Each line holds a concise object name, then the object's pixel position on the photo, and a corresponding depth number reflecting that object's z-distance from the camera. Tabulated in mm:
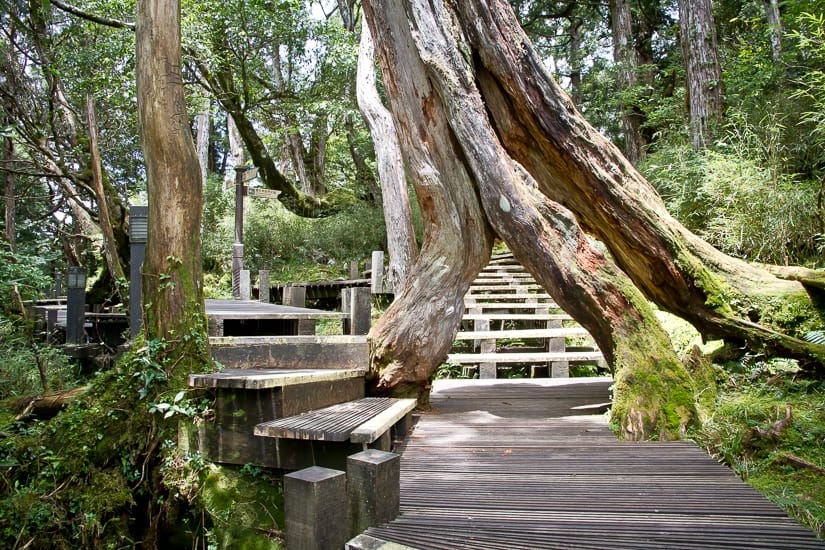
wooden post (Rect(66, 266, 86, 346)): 8352
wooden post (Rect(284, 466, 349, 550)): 2018
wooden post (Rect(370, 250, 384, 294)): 10562
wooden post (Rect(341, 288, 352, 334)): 5544
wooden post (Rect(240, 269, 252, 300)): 11203
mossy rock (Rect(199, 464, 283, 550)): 3102
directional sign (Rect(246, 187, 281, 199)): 11733
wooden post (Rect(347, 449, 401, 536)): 2166
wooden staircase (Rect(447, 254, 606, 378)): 6590
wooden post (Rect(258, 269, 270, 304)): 10820
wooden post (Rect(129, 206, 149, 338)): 5156
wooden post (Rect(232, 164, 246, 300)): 11755
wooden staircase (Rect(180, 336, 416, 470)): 2928
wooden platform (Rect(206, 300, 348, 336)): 4648
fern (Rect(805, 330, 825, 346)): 3682
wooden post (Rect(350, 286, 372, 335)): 4828
